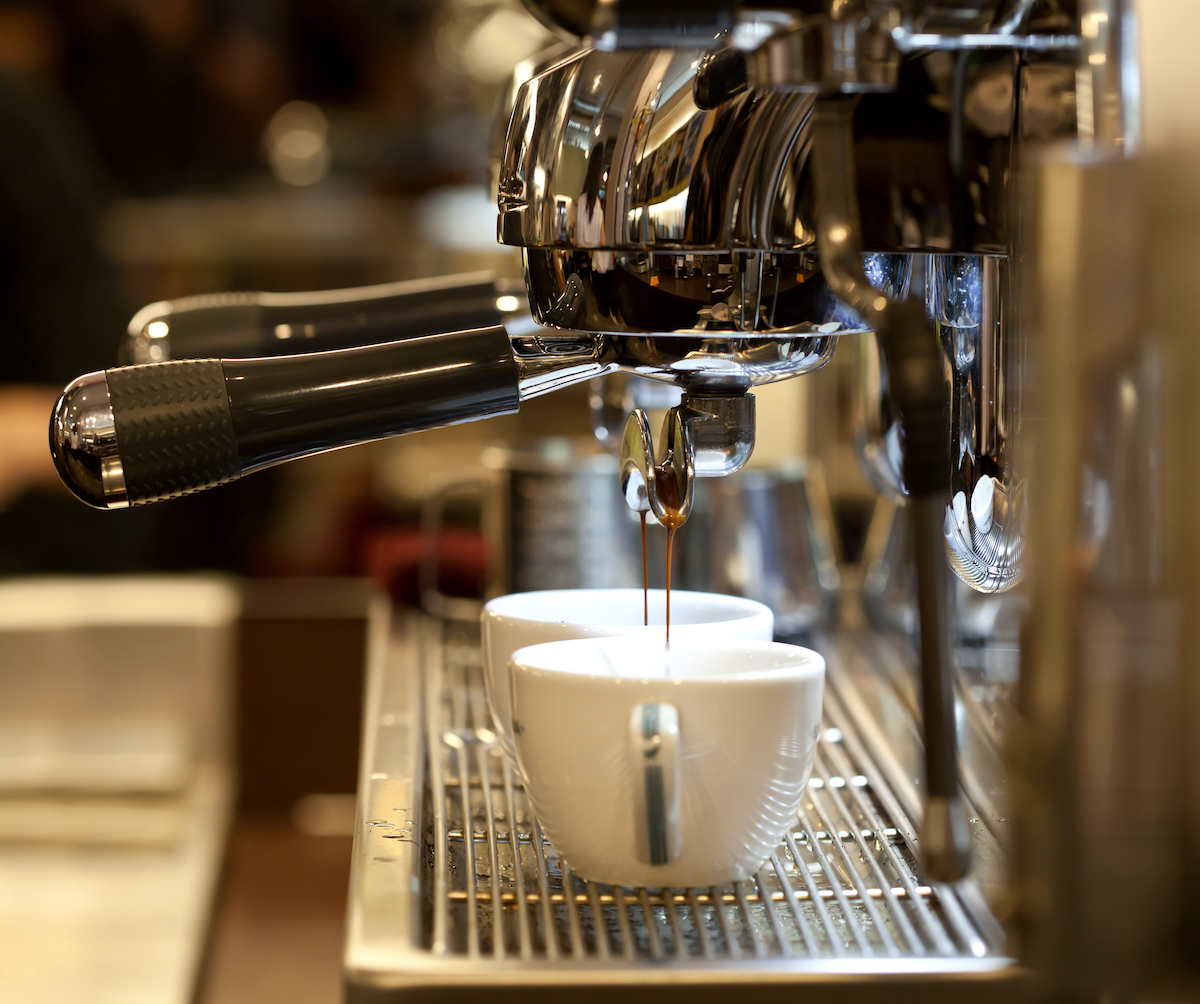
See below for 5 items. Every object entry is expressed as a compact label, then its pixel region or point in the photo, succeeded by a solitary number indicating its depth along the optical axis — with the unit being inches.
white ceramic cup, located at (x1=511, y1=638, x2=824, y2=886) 27.2
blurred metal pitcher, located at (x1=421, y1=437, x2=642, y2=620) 39.3
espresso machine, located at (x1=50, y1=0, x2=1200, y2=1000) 25.8
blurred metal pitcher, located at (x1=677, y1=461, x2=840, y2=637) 38.8
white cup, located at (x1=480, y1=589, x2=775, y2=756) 30.7
